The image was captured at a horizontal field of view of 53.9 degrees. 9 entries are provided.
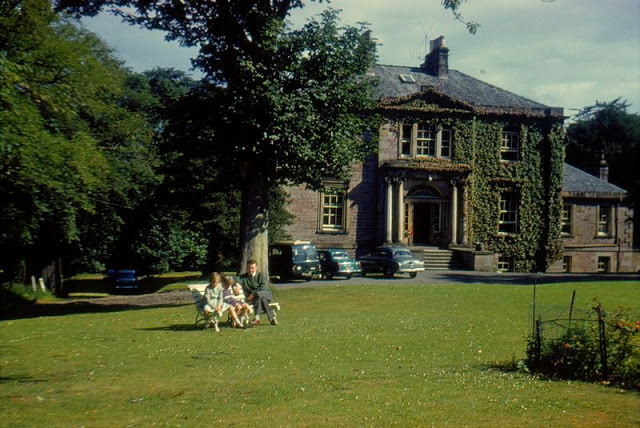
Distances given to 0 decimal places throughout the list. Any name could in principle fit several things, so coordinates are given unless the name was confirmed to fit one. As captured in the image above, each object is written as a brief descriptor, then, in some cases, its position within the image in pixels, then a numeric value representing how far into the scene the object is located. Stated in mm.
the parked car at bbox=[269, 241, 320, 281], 29903
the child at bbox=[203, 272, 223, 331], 16041
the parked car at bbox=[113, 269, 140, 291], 40312
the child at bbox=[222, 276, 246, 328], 16094
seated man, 16672
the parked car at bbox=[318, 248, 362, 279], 30266
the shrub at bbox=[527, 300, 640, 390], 9203
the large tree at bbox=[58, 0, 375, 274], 20578
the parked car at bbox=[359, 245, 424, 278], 30656
